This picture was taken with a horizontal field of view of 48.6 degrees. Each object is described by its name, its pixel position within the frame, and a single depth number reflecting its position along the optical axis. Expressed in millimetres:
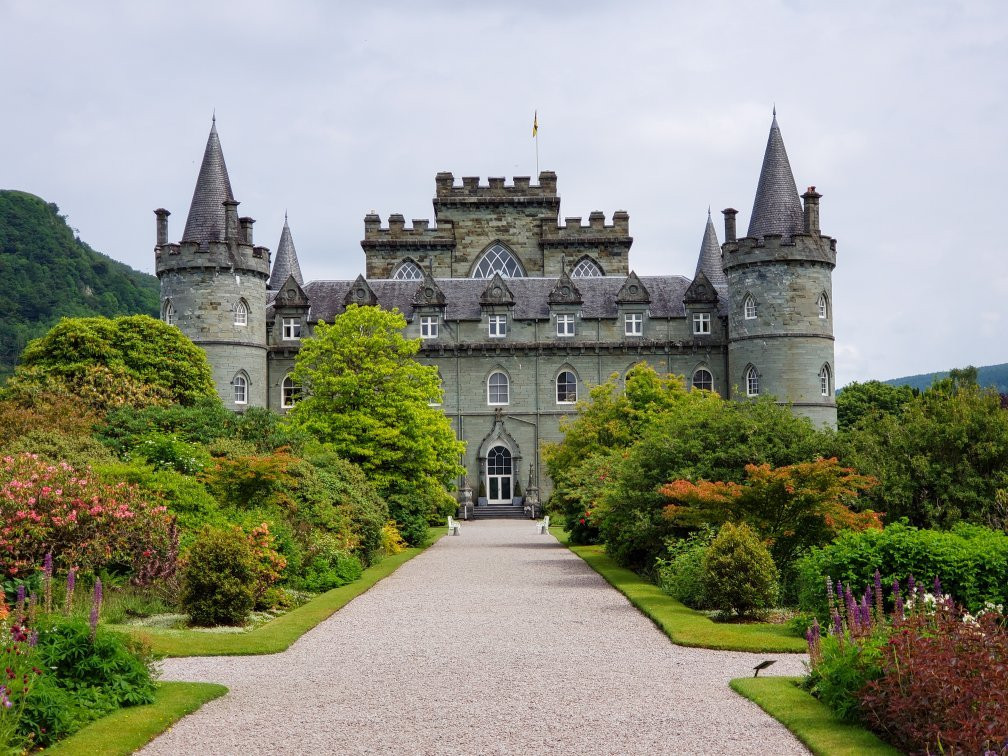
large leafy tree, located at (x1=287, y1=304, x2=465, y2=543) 33281
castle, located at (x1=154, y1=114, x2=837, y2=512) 47375
